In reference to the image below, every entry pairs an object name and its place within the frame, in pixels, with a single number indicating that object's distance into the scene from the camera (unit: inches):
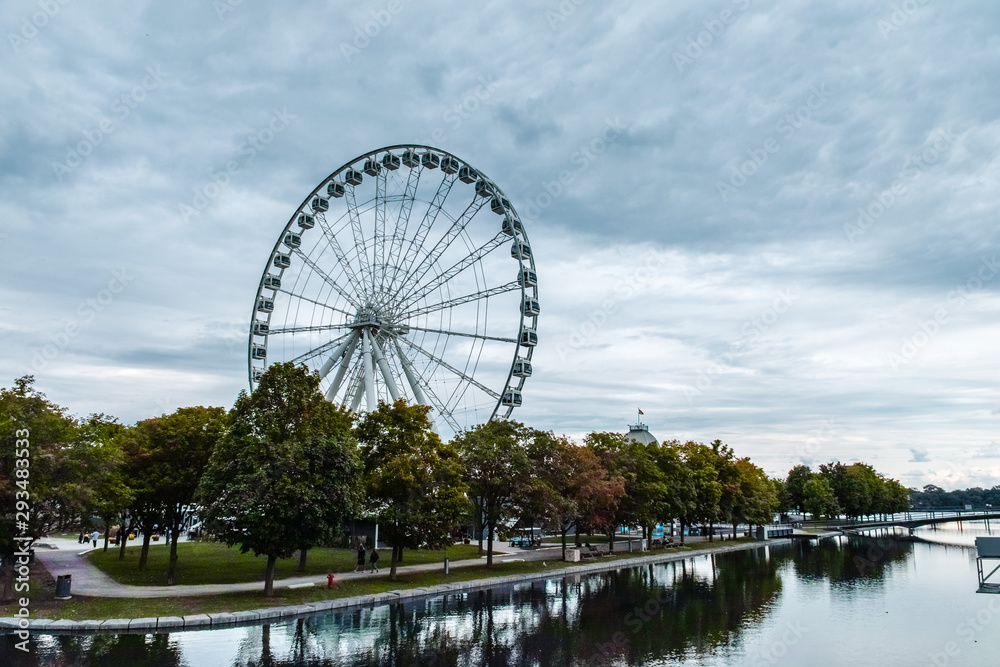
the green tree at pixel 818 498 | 4493.1
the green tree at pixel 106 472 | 1178.6
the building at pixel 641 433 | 4557.1
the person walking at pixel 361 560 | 1683.1
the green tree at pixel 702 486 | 2946.9
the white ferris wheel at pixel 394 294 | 2062.0
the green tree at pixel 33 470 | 1044.5
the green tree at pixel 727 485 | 3218.5
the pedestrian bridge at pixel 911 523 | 4263.5
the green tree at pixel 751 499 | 3326.8
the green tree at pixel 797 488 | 4896.7
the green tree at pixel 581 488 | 1967.3
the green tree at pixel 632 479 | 2448.3
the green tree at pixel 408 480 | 1507.1
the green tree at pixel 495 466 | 1820.9
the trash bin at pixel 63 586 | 1189.7
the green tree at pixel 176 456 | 1403.8
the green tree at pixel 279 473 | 1178.0
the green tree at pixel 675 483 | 2694.4
